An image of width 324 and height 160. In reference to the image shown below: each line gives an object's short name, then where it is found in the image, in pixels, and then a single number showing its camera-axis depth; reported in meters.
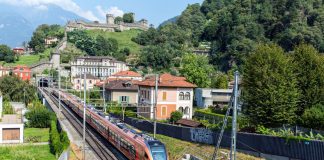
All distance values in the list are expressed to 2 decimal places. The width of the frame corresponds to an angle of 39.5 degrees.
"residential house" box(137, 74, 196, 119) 63.38
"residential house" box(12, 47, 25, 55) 178.32
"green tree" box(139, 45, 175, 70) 140.00
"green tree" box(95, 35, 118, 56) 164.50
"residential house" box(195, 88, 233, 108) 72.12
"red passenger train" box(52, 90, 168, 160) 29.84
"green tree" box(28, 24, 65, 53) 180.38
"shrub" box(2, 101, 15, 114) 64.69
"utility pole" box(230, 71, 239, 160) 23.11
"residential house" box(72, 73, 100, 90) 121.31
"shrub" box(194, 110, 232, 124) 52.81
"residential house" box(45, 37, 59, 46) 190.00
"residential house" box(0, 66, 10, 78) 132.50
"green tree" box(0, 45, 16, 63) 155.65
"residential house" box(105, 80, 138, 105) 79.14
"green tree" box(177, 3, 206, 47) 180.50
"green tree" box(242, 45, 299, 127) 39.88
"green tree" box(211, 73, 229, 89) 81.81
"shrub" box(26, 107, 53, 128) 58.03
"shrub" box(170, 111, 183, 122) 58.32
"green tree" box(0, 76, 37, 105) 86.31
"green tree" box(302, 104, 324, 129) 36.69
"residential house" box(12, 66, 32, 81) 133.29
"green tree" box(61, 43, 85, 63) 155.12
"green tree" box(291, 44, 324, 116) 41.97
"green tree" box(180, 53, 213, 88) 83.62
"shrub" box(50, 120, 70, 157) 37.81
